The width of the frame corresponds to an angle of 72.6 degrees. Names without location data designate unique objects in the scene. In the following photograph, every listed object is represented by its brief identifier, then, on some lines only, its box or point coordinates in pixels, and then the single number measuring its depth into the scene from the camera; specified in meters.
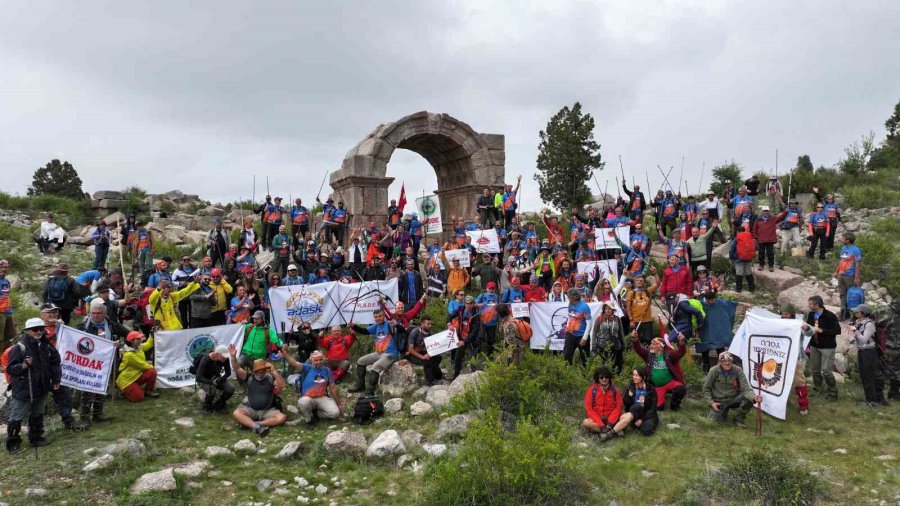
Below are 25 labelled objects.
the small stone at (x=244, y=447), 7.58
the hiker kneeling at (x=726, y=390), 8.34
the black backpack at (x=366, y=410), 8.59
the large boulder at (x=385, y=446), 7.39
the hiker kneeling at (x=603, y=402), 8.15
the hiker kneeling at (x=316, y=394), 8.61
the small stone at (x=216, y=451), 7.38
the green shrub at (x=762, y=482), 6.19
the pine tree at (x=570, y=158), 33.03
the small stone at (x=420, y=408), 8.71
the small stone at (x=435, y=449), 7.27
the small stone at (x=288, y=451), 7.38
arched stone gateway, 17.03
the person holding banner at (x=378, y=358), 9.84
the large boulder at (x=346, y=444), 7.47
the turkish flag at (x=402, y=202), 16.83
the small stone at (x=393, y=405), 8.97
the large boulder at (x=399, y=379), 9.76
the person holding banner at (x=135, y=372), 8.94
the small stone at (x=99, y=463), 6.72
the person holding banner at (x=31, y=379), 7.17
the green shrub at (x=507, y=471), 6.09
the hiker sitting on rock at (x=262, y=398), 8.39
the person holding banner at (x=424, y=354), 9.96
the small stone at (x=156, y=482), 6.39
